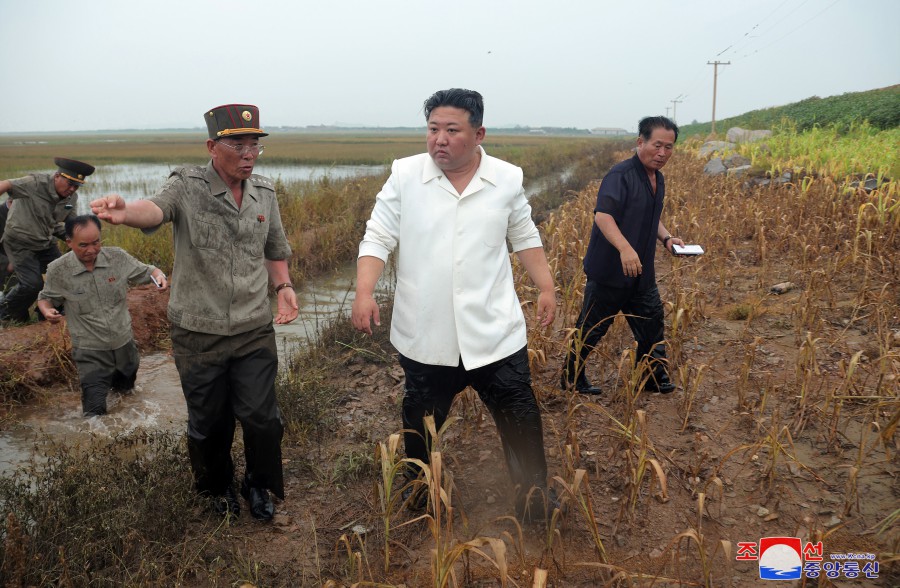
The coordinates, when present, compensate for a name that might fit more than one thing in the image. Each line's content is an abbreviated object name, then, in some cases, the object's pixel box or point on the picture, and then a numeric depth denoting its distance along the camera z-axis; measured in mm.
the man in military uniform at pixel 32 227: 5898
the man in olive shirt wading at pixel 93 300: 4230
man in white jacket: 2646
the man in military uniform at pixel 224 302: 2775
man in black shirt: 3811
